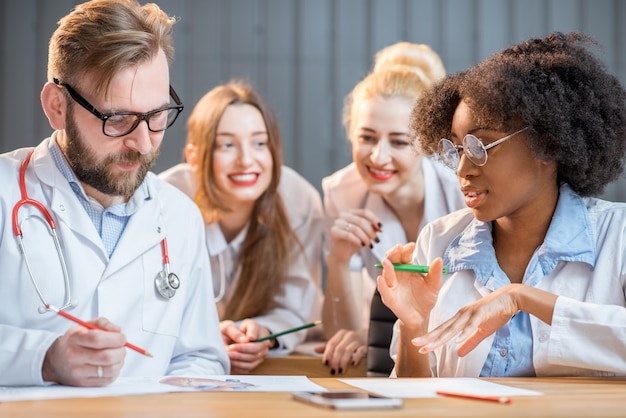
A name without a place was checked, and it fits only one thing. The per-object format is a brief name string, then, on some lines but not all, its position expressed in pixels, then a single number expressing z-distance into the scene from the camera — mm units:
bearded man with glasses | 2141
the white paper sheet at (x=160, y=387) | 1615
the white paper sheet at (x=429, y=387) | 1663
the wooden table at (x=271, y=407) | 1421
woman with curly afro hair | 2023
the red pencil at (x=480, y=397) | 1571
